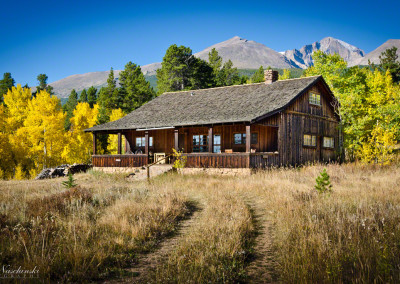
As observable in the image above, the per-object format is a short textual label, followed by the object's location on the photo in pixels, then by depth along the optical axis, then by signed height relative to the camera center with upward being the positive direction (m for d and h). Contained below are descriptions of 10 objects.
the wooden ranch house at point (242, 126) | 20.31 +1.27
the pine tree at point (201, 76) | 45.92 +10.17
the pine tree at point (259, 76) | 58.76 +13.30
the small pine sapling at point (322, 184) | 10.39 -1.37
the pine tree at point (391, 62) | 46.78 +12.07
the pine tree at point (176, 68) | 44.88 +10.80
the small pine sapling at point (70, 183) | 13.52 -1.61
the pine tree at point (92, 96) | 68.32 +10.72
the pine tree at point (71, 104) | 70.22 +9.77
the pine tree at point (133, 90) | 47.34 +8.17
